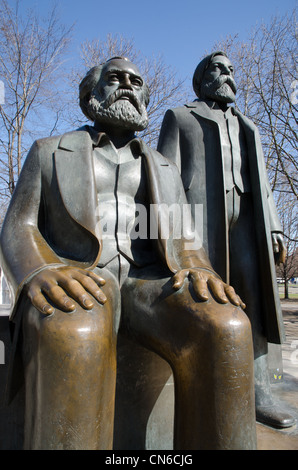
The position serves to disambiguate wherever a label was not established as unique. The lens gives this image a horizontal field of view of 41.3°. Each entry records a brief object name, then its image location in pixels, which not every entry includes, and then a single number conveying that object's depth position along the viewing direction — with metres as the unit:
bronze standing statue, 2.77
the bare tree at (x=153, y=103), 12.82
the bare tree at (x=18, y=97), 11.12
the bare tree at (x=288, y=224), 16.92
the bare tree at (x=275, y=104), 11.09
